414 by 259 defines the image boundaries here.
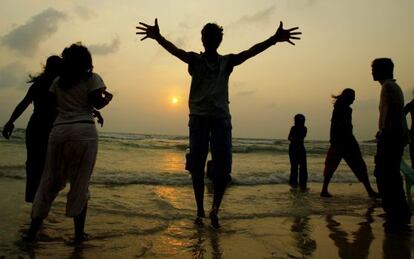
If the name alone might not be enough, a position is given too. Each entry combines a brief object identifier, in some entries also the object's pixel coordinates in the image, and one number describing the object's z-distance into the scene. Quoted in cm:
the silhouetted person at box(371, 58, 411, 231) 526
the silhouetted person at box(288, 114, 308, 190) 998
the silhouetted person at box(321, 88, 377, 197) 788
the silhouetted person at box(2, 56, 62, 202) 454
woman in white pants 375
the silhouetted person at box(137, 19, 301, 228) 475
